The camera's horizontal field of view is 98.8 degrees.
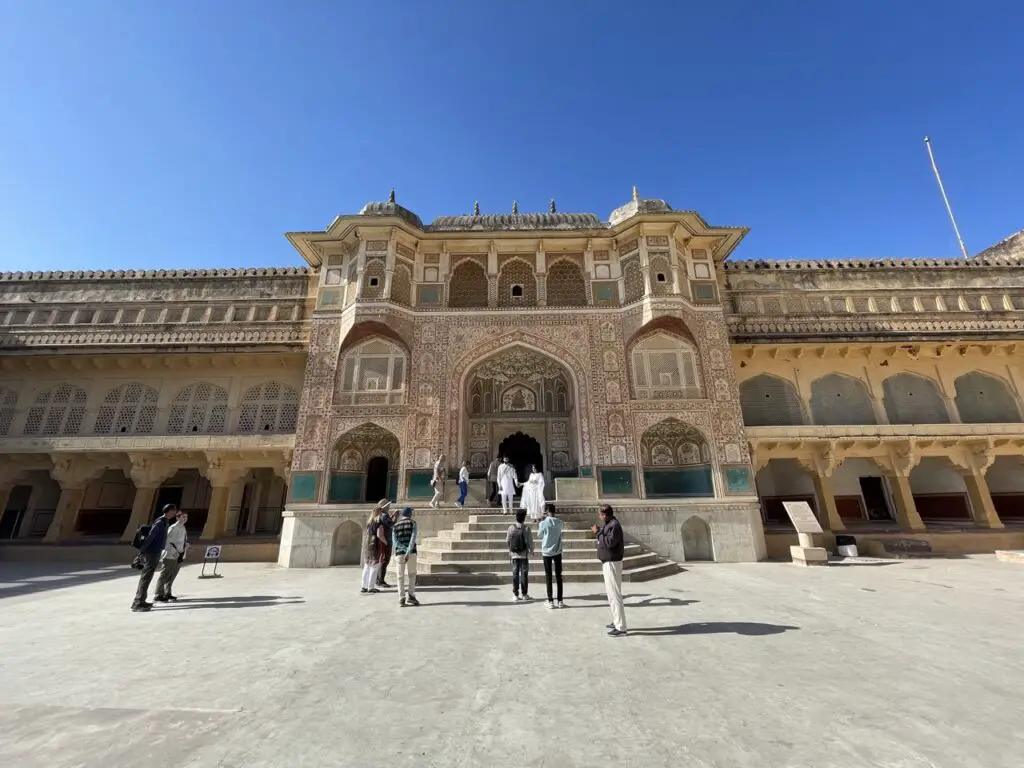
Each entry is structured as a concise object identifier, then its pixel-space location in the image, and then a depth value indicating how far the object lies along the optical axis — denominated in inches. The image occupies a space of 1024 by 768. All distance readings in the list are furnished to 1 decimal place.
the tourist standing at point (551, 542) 238.2
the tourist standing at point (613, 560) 184.2
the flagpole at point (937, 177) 812.6
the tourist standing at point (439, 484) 449.7
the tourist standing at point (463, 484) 446.0
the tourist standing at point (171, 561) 264.2
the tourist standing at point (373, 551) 278.1
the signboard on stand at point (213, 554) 349.3
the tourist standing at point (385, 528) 281.1
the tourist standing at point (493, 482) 465.7
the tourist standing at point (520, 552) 250.8
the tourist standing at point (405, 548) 243.0
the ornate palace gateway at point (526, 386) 490.3
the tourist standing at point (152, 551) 239.9
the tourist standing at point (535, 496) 406.9
